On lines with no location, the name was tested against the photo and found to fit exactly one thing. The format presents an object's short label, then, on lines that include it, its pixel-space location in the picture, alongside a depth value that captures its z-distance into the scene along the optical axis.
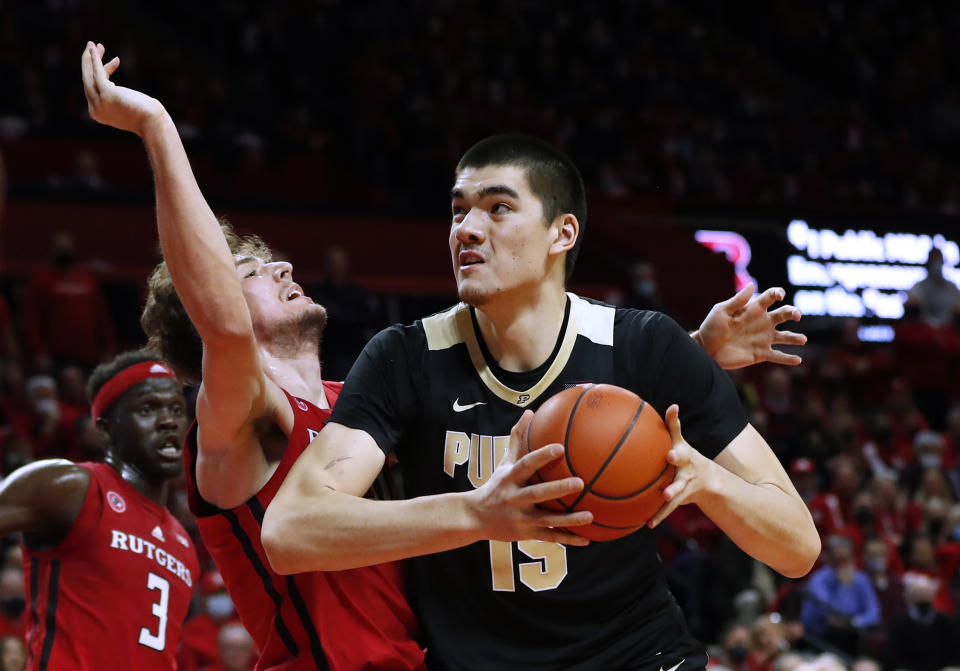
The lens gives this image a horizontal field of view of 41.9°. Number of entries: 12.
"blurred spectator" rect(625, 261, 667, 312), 12.95
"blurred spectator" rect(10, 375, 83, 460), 9.85
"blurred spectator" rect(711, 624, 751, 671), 8.52
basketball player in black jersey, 3.10
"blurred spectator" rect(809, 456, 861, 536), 11.44
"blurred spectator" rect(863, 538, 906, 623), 10.48
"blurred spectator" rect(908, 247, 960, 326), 15.59
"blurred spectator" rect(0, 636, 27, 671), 7.23
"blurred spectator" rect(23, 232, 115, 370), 10.98
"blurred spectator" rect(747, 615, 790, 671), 8.54
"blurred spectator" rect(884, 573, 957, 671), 9.61
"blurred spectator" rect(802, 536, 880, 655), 10.37
